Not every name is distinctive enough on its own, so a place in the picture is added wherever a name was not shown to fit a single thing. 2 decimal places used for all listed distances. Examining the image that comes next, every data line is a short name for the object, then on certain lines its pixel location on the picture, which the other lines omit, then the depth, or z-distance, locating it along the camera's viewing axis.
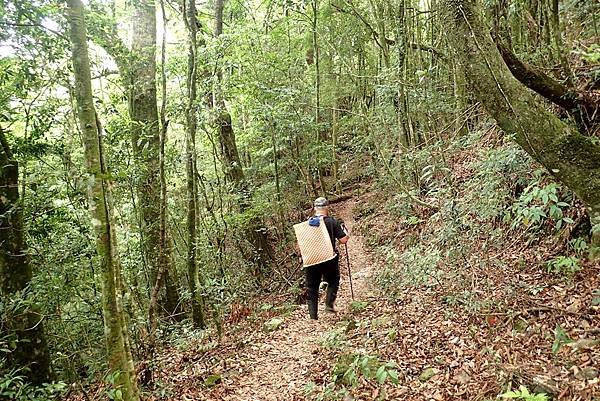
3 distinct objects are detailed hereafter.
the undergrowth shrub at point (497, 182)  6.66
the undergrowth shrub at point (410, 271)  6.95
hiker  7.81
